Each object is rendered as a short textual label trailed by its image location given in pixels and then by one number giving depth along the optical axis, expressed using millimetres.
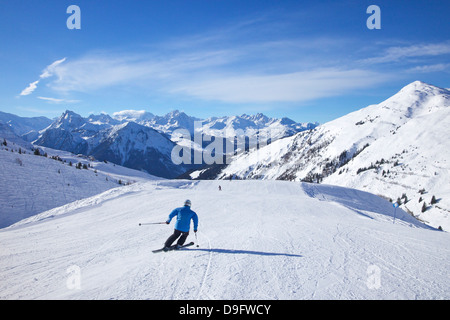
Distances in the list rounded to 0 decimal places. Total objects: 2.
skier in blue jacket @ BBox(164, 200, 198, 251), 9891
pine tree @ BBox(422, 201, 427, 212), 70169
